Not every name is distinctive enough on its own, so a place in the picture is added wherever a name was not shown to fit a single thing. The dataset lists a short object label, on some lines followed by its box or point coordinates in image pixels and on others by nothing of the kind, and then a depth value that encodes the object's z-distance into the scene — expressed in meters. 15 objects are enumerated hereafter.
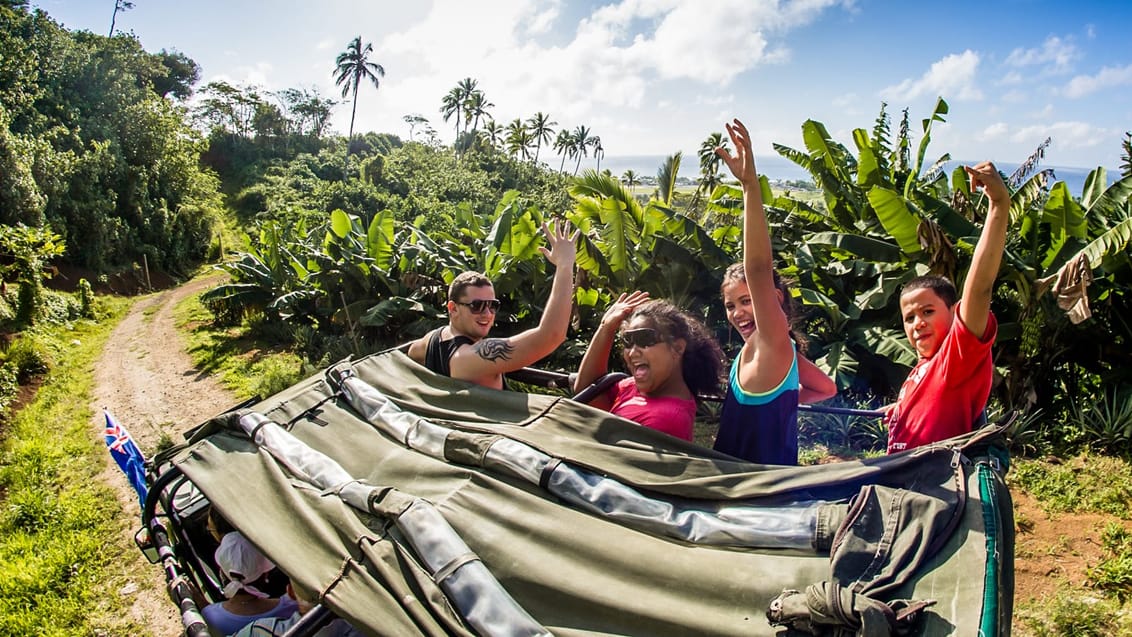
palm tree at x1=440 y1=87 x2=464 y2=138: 58.28
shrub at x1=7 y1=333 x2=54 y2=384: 10.38
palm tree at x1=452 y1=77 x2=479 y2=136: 57.81
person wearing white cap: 2.70
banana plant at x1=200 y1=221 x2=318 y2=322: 12.01
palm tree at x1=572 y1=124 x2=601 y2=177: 66.12
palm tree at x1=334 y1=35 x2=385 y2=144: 43.88
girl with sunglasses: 2.62
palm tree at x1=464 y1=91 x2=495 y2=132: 58.06
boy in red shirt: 2.16
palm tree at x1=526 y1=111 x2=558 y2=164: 60.41
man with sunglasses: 3.02
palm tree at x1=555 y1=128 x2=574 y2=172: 64.94
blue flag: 4.16
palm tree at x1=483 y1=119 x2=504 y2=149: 55.97
